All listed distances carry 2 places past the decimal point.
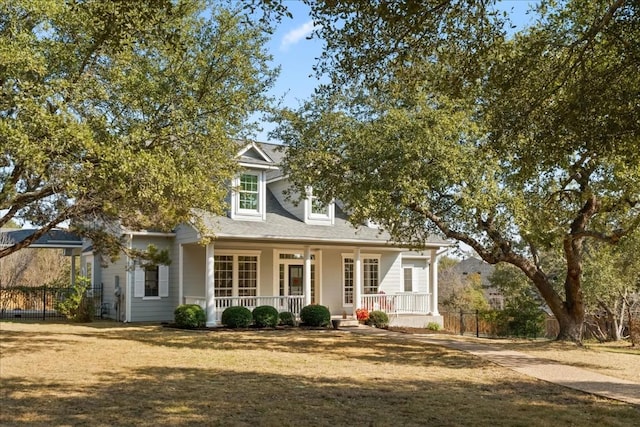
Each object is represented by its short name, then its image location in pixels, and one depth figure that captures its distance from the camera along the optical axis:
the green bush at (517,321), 28.00
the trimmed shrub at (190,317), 21.53
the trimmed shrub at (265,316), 22.39
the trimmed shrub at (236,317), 21.97
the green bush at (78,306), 24.06
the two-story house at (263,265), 23.70
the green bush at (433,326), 26.81
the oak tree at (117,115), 11.76
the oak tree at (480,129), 9.05
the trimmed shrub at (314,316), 23.05
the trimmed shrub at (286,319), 23.36
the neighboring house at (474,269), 59.46
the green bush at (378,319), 24.80
